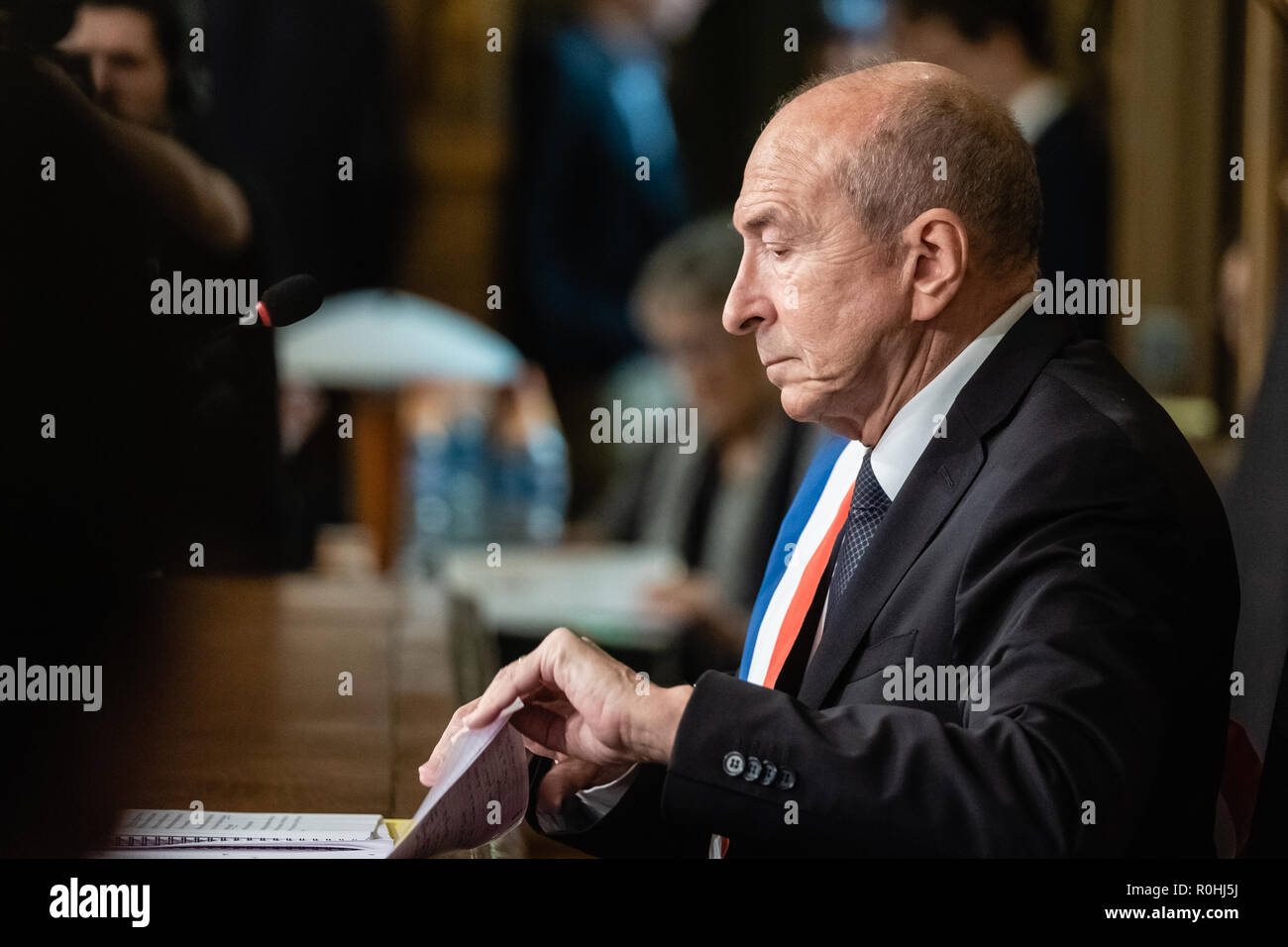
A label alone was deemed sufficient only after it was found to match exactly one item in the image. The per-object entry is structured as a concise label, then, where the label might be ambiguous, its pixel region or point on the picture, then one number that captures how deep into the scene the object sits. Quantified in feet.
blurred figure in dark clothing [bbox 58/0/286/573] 13.97
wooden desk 13.78
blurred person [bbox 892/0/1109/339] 17.38
